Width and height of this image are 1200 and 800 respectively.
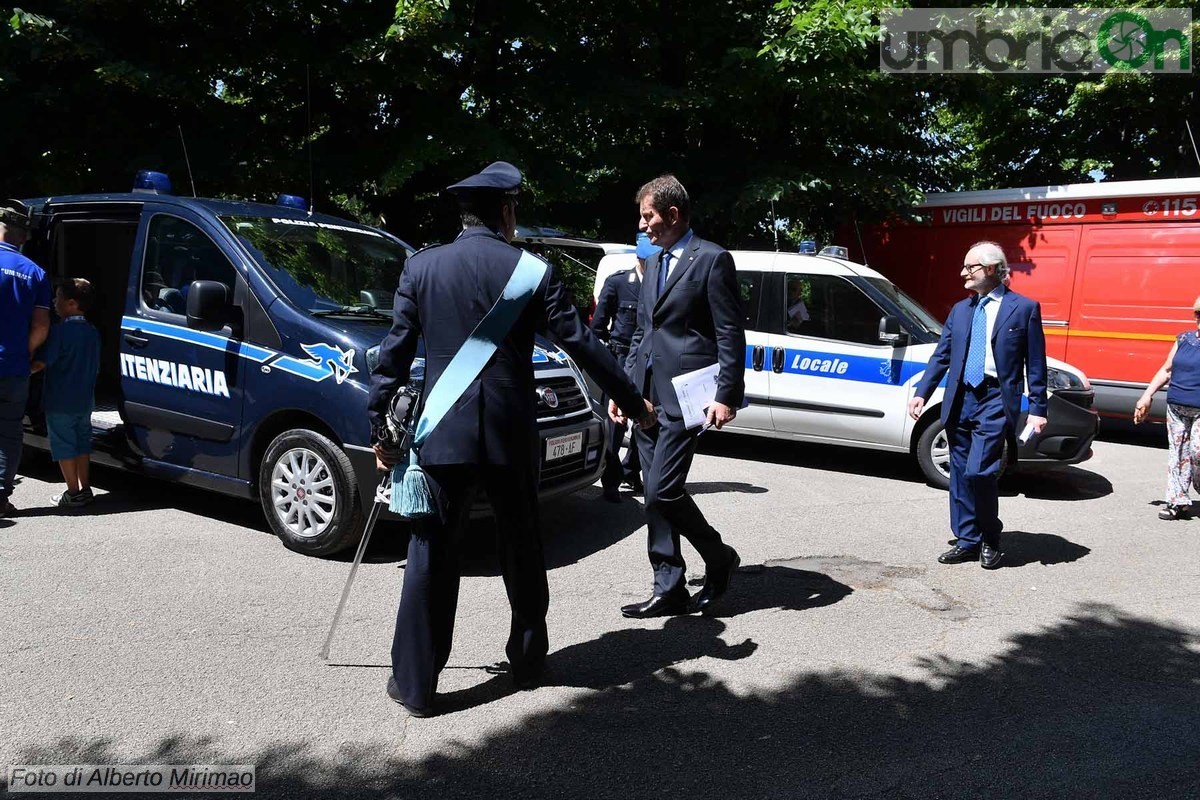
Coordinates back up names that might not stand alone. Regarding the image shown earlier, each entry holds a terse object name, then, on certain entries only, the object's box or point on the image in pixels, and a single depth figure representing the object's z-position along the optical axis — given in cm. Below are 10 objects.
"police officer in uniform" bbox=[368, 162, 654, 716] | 346
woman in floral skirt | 685
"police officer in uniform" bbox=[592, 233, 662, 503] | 695
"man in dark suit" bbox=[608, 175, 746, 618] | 437
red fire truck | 987
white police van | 773
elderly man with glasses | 552
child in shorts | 613
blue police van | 522
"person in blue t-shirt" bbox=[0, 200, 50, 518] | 575
